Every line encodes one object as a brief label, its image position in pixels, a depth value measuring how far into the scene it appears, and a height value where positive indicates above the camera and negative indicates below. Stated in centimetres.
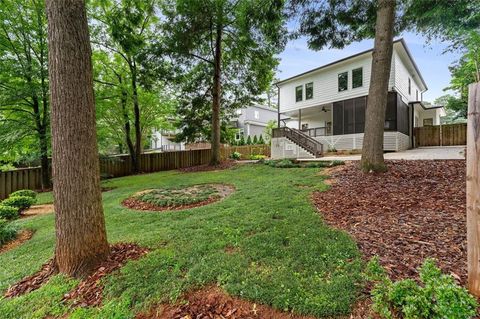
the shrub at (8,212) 647 -154
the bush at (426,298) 167 -113
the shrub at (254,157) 1984 -26
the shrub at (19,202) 723 -140
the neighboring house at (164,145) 3162 +144
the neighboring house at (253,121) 2930 +426
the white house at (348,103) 1372 +348
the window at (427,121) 1987 +255
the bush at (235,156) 2091 -16
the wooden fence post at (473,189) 185 -31
